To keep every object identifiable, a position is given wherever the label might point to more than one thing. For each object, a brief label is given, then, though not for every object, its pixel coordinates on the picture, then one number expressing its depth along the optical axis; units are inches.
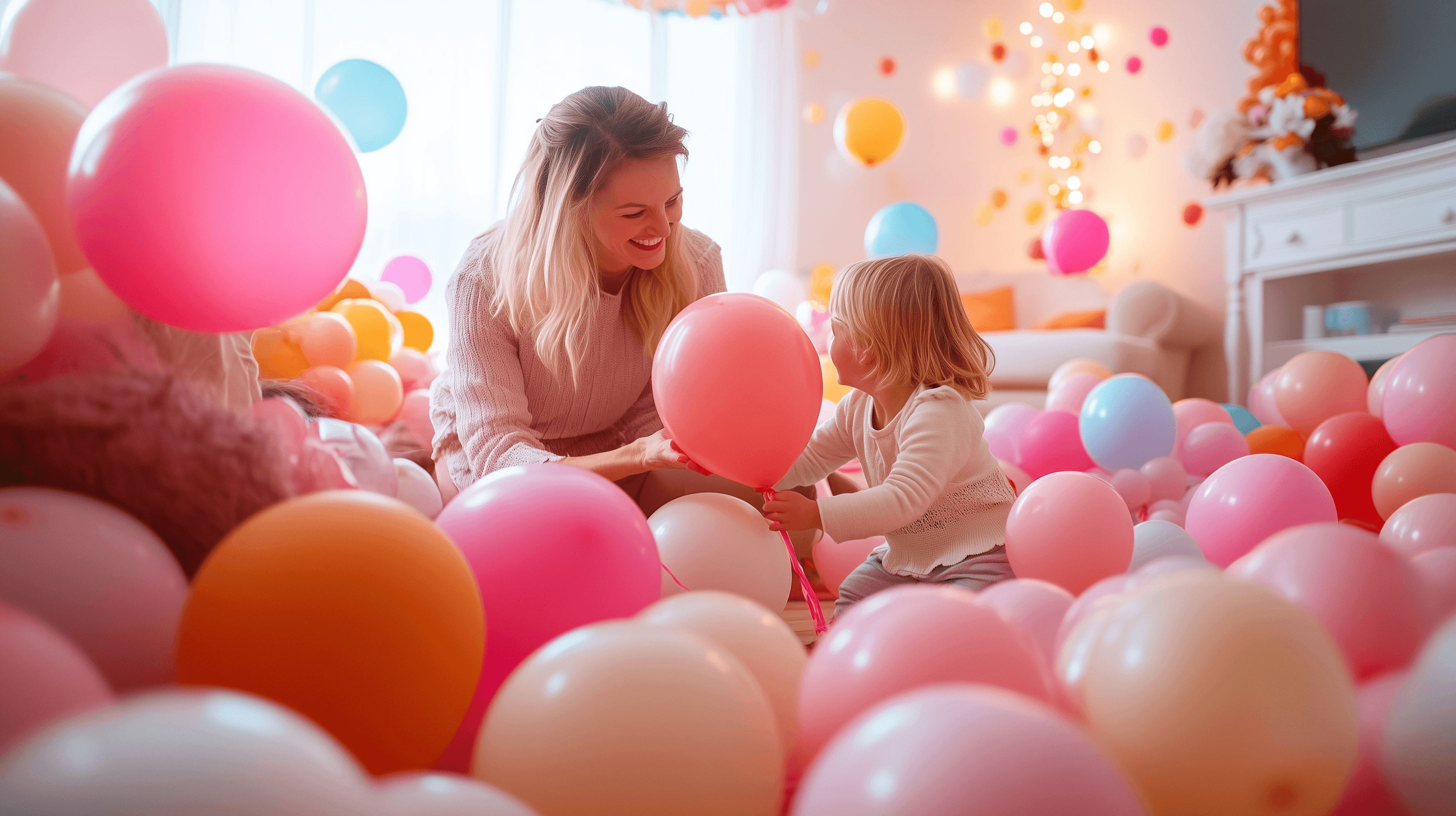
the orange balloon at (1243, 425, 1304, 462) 83.0
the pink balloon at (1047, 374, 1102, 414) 100.3
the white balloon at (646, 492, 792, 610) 44.9
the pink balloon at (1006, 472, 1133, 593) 49.4
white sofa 138.0
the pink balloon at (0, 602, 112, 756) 19.1
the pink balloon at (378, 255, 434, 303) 154.7
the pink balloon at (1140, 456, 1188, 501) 77.3
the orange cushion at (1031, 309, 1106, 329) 162.4
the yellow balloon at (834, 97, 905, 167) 169.2
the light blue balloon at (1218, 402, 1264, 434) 99.2
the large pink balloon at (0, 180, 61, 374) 25.3
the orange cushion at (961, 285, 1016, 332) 179.8
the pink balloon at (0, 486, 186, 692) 22.9
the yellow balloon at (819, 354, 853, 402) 125.7
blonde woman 59.0
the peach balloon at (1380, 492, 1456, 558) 44.7
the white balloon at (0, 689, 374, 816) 15.2
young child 56.7
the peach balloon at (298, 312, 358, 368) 101.0
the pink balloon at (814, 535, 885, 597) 65.8
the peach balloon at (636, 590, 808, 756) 28.0
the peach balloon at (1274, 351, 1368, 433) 87.1
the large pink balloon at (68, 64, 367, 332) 28.8
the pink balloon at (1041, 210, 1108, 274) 156.3
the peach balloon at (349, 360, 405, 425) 102.3
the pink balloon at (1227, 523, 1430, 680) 29.3
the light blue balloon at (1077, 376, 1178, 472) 78.5
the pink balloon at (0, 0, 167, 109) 40.3
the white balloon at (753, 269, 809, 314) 161.2
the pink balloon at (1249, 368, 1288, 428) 103.1
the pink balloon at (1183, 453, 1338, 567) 51.5
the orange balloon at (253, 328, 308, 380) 98.0
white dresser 119.6
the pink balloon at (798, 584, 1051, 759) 23.8
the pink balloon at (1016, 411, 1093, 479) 86.8
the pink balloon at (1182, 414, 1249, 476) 81.5
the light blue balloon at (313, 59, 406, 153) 126.8
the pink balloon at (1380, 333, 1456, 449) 65.4
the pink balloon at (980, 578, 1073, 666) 33.5
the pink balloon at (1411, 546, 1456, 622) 31.6
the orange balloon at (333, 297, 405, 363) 114.3
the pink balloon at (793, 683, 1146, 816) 17.2
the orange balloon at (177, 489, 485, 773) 23.6
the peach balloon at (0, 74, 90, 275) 29.8
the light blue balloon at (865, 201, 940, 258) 152.0
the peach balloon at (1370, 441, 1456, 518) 61.1
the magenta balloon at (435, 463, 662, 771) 32.1
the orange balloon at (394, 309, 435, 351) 133.9
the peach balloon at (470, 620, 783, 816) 21.1
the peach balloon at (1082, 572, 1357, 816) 22.3
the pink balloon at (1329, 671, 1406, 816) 25.5
